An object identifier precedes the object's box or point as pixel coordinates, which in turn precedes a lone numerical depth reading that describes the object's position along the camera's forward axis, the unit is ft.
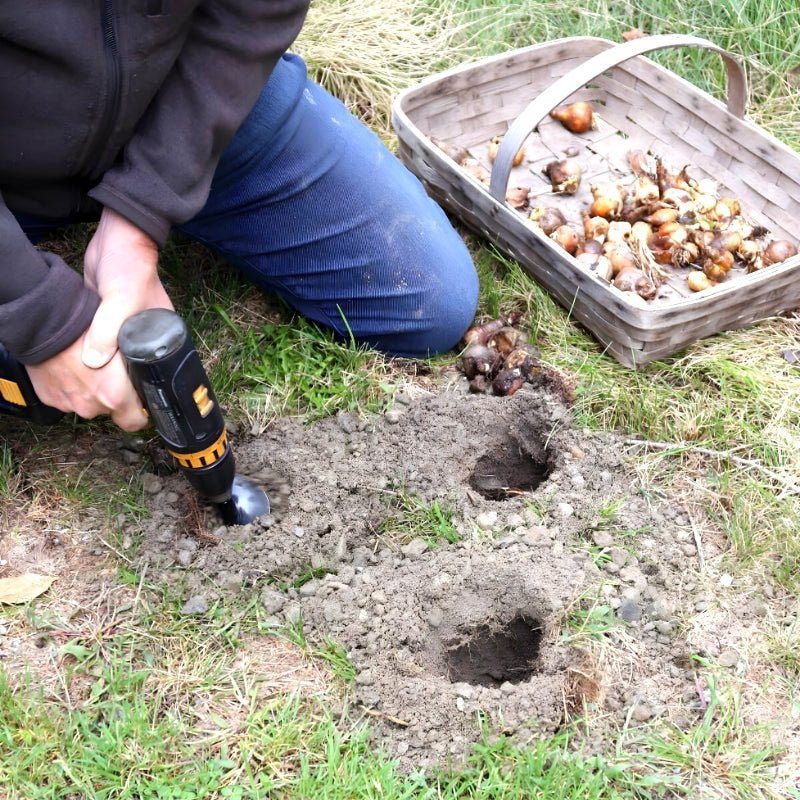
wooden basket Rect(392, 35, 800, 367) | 7.32
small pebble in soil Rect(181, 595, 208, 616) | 5.66
